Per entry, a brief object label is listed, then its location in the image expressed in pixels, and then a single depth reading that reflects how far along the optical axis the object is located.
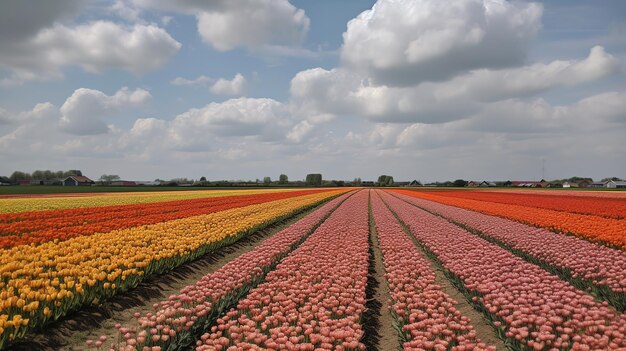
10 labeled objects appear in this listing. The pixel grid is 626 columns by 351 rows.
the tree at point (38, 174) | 163.50
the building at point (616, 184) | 122.31
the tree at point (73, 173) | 162.16
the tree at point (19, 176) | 158.23
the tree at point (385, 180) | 181.00
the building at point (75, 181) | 124.17
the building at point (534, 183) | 140.70
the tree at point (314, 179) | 156.93
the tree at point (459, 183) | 155.12
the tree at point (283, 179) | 169.25
